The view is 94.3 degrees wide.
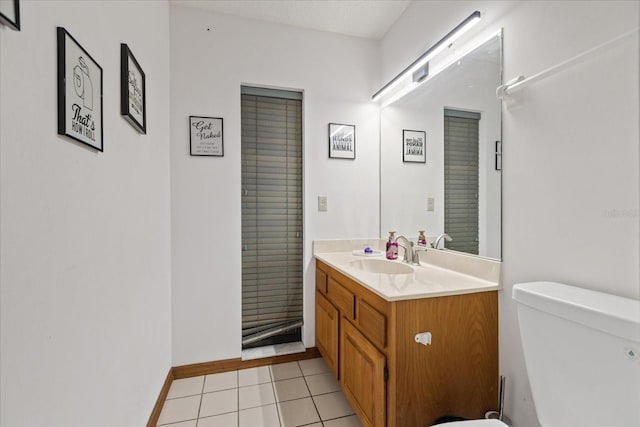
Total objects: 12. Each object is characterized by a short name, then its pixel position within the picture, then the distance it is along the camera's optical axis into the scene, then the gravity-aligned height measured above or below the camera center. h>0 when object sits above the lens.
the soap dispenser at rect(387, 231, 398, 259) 2.00 -0.27
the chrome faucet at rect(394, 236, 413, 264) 1.89 -0.26
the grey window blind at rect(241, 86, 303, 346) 2.23 -0.02
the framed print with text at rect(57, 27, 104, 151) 0.74 +0.33
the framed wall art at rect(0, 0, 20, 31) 0.54 +0.37
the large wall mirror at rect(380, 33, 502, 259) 1.40 +0.32
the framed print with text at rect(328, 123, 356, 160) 2.29 +0.54
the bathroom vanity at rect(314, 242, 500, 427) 1.18 -0.58
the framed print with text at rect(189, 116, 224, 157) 2.02 +0.51
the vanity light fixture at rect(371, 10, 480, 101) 1.40 +0.89
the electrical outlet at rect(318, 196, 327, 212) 2.27 +0.05
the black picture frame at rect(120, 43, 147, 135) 1.18 +0.51
